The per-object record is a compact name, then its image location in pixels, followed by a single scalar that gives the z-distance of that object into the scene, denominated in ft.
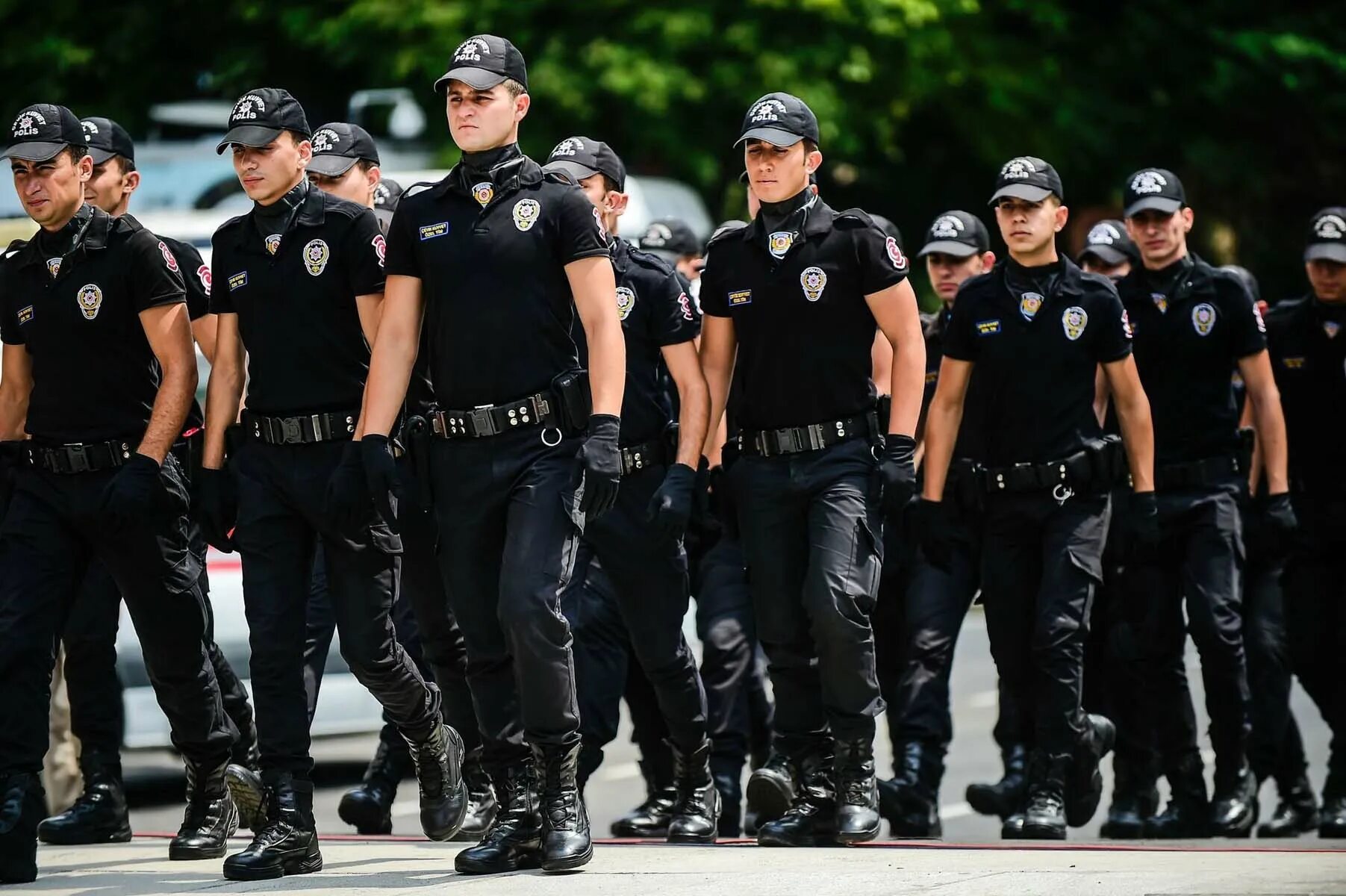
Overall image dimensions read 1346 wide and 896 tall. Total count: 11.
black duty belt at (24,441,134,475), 48.75
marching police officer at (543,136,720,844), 54.13
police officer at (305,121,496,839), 51.37
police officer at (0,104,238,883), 47.83
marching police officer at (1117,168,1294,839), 60.90
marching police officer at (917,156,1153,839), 56.24
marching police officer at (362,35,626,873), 45.11
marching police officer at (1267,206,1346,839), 63.41
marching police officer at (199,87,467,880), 46.96
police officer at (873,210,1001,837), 59.67
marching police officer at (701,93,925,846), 49.85
